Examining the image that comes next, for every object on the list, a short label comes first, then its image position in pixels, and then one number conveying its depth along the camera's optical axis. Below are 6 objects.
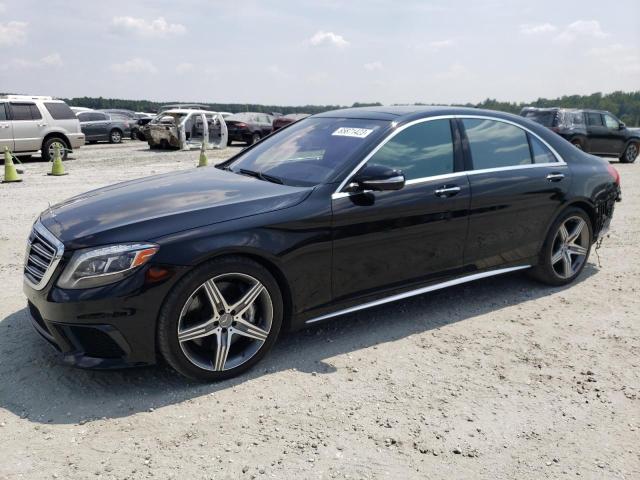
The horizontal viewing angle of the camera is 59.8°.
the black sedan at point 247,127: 24.02
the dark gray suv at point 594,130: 17.22
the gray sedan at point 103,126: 25.27
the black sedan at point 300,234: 3.12
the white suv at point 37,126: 15.59
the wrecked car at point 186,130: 20.84
